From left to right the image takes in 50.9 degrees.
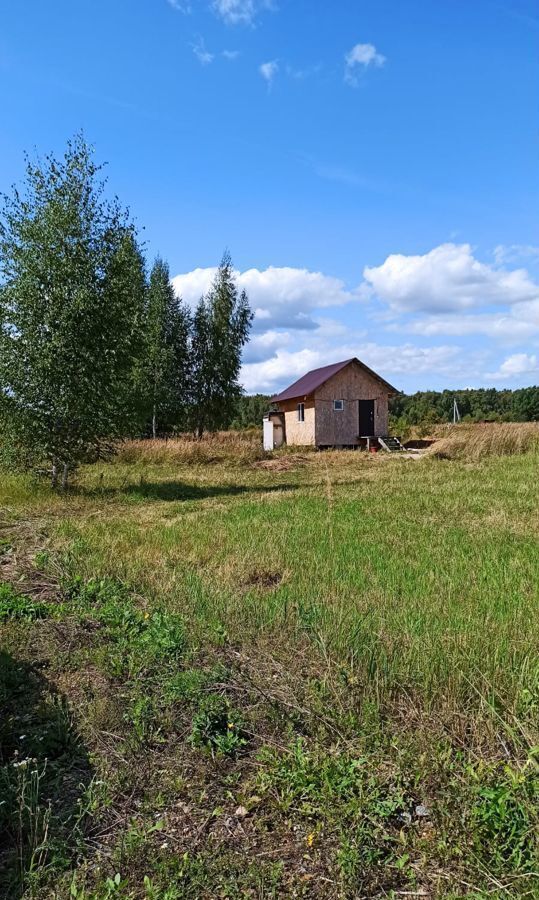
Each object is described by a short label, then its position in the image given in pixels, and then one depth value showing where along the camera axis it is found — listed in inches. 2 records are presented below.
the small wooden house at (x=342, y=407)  1212.5
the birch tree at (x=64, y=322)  464.4
